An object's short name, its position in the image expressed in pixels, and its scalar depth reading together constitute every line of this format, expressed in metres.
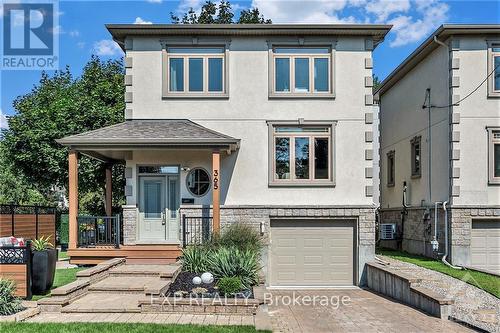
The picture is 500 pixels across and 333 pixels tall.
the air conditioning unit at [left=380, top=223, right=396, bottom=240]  19.12
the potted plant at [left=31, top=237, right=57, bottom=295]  10.12
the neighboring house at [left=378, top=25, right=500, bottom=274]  14.61
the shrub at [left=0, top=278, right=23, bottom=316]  8.41
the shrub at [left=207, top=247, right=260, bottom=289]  10.77
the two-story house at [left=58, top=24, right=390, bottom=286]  14.62
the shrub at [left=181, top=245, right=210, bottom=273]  11.28
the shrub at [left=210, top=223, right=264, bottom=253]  12.23
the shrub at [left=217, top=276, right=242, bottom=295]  9.54
